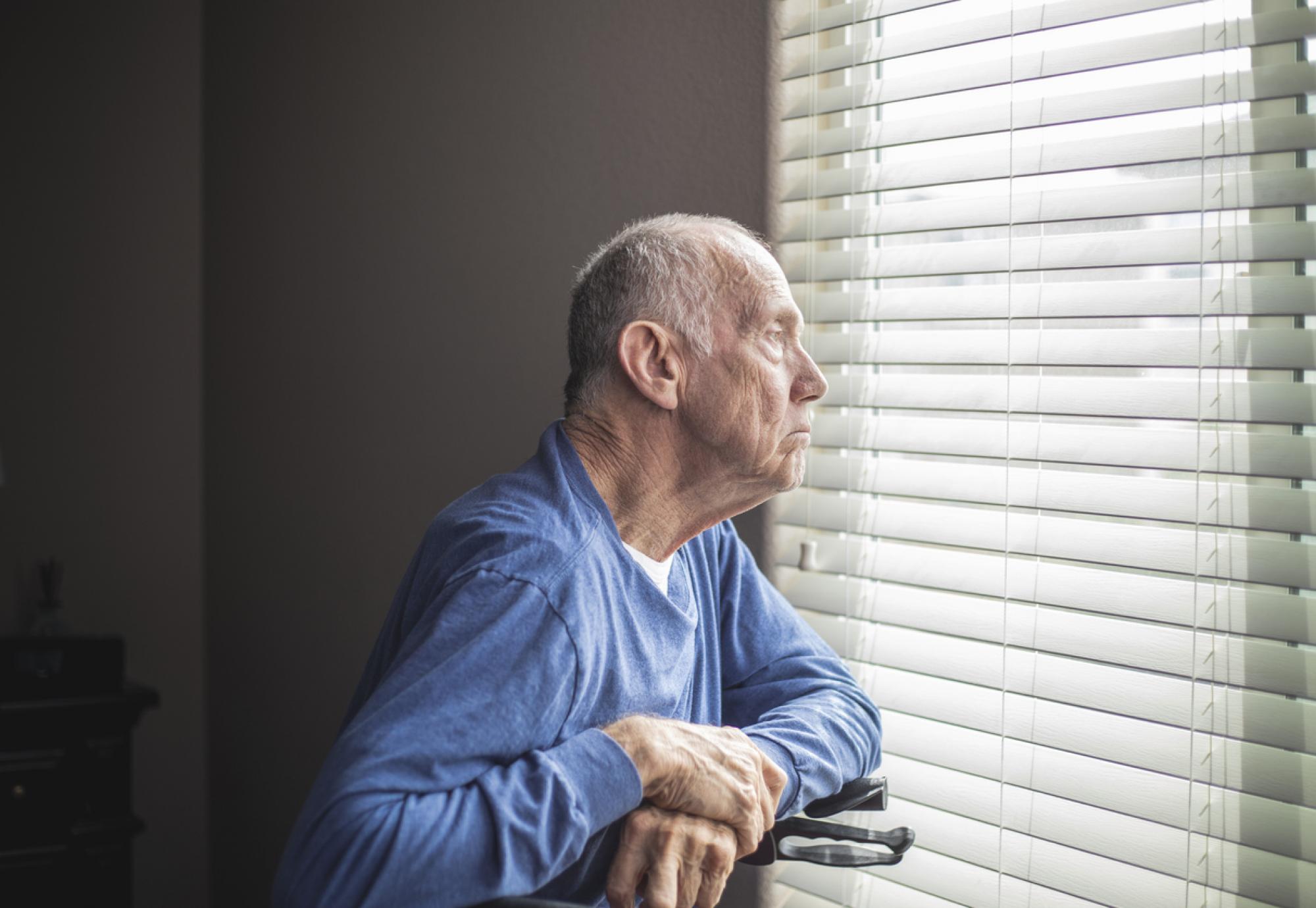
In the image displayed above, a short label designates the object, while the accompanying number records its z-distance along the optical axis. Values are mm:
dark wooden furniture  2316
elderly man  893
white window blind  1204
